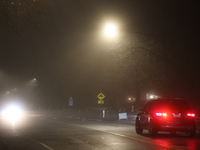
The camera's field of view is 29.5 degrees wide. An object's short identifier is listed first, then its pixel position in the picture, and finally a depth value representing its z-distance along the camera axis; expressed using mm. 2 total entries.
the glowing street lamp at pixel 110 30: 30188
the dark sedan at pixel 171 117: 17844
